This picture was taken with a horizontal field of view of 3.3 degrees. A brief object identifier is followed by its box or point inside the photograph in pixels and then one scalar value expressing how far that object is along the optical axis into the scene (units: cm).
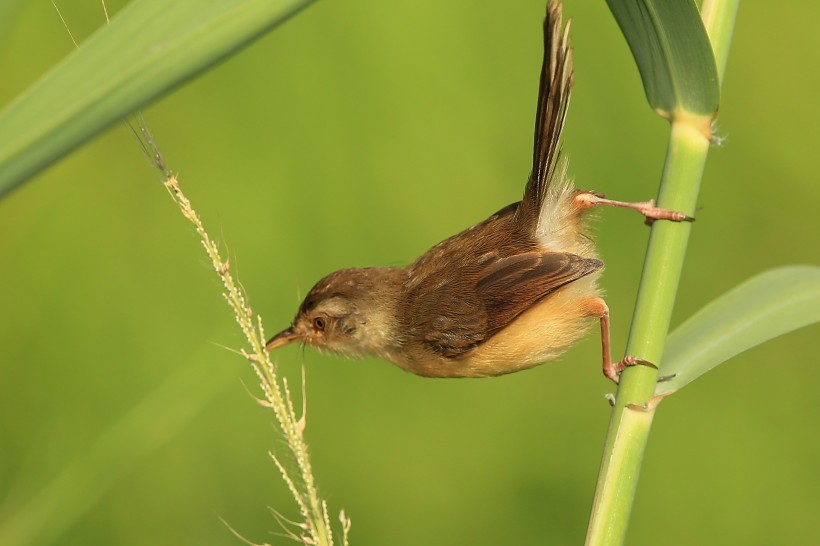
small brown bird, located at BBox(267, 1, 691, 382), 353
